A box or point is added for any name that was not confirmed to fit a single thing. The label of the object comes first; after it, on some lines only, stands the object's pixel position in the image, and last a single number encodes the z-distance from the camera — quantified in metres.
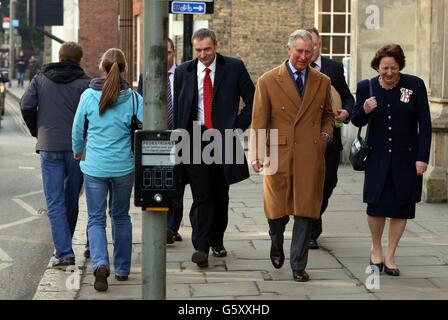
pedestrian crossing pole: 4.83
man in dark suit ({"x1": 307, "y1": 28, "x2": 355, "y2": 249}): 8.75
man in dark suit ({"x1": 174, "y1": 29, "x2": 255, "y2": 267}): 7.92
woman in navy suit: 7.62
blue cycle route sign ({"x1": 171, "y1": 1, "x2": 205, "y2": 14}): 10.44
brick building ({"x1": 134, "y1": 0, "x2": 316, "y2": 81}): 23.00
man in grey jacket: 8.05
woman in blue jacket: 7.27
